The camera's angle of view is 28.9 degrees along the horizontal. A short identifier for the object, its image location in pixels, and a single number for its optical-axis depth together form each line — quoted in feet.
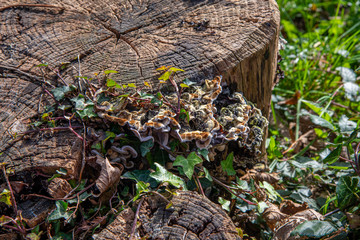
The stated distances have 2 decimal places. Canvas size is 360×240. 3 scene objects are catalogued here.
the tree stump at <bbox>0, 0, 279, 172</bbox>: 2.77
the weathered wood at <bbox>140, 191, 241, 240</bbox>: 2.50
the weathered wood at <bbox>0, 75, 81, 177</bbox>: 2.65
